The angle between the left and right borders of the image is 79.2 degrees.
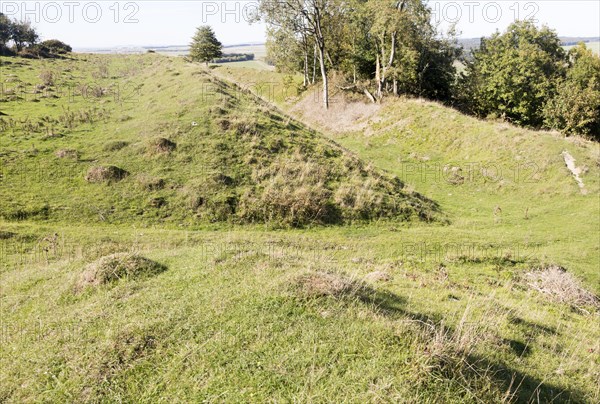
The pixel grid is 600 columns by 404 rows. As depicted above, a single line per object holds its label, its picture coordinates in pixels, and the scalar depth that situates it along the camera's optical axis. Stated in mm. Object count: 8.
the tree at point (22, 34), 79062
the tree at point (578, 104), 38438
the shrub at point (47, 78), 46984
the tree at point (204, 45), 79812
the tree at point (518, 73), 42625
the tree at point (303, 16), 46094
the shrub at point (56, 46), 79750
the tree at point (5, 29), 76812
